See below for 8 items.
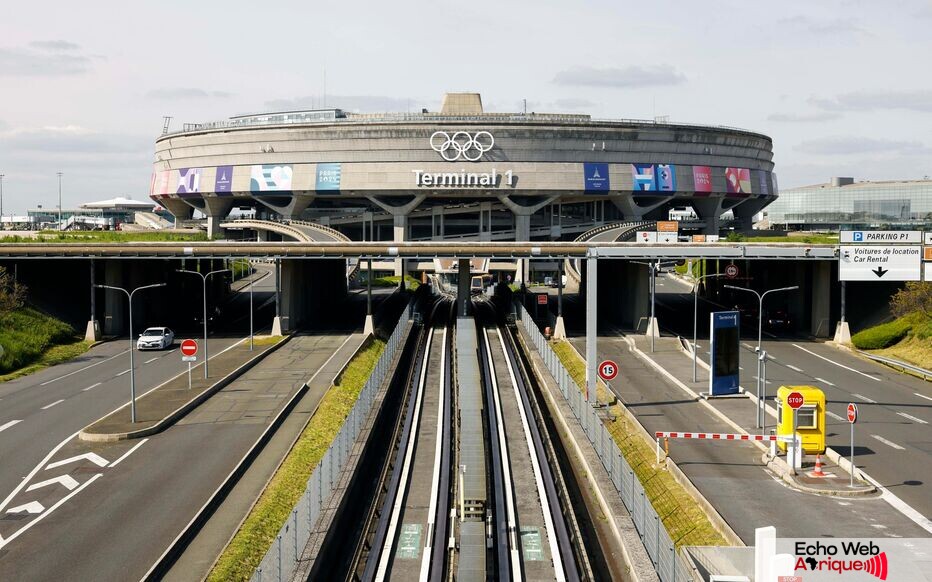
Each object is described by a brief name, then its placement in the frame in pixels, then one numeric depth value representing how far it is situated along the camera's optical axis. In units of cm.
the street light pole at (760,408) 3843
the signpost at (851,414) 3074
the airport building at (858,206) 17512
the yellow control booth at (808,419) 3314
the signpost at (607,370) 4025
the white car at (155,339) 6381
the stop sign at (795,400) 3269
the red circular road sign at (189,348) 4406
